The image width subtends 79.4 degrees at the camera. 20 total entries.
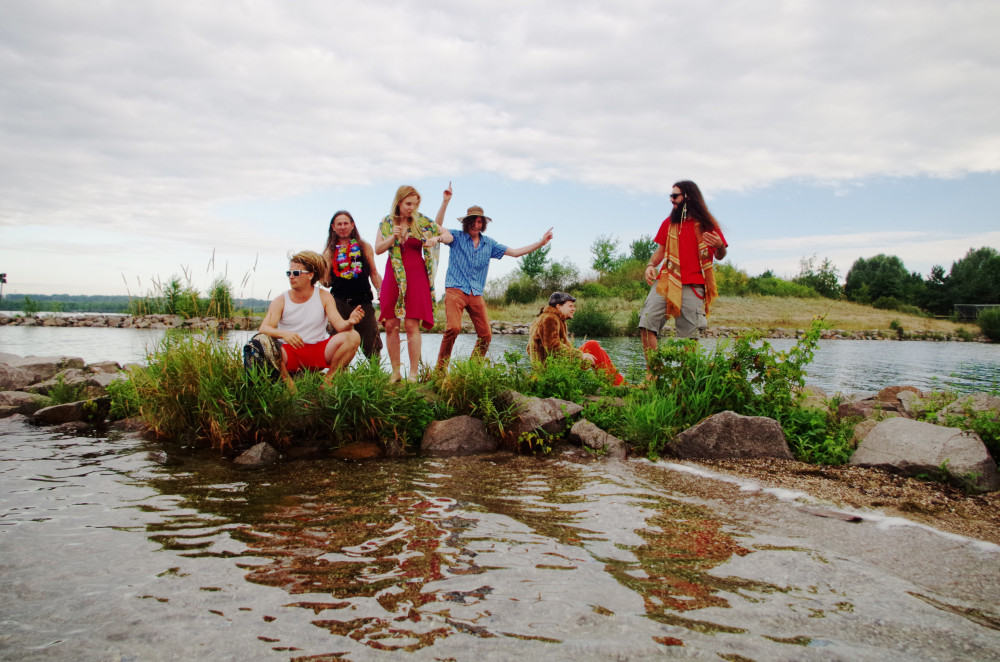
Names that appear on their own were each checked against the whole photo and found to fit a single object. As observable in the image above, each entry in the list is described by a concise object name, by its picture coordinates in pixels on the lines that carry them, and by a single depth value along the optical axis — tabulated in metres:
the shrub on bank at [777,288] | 46.03
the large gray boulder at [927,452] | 4.03
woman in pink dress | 6.95
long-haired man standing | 6.72
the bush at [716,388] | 5.33
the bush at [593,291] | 36.97
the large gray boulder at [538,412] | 5.41
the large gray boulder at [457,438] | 5.30
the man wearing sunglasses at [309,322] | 5.84
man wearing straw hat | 7.24
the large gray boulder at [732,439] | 4.96
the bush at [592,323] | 24.11
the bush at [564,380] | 6.27
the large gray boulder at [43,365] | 8.34
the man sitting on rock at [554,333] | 7.10
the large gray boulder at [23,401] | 6.50
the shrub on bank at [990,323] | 33.12
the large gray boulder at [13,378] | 7.53
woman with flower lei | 6.78
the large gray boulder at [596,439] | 5.18
